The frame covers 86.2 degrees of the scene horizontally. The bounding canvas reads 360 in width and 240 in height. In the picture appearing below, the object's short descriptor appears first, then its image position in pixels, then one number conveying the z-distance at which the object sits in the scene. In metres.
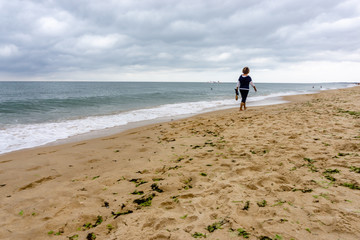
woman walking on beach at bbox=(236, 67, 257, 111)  10.54
